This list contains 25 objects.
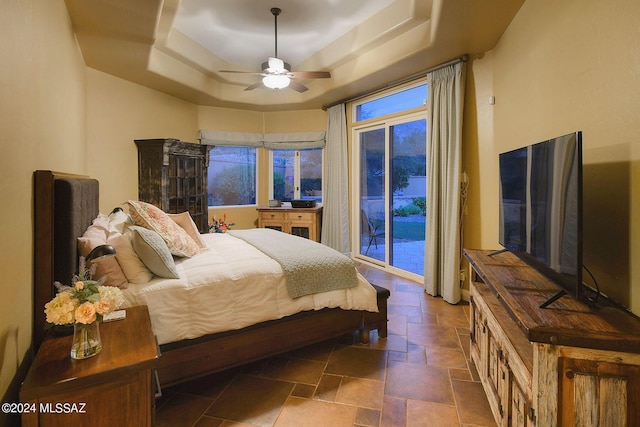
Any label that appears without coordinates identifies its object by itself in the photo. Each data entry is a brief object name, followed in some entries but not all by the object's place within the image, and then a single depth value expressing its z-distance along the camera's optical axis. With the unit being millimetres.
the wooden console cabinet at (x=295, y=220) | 5379
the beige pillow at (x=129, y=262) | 1877
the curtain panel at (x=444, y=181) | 3404
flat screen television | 1242
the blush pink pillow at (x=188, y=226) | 2854
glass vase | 1229
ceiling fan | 3553
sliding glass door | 4258
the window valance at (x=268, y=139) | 5336
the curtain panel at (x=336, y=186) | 5125
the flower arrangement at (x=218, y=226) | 4791
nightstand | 1075
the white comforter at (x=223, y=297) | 1827
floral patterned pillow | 2373
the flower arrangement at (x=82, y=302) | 1190
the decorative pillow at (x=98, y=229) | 1945
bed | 1508
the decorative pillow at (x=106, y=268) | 1729
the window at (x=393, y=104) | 4027
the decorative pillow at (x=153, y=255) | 1936
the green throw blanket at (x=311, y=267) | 2234
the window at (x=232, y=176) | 5613
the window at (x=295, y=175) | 5891
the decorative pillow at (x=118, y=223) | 2314
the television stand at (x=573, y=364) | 1049
